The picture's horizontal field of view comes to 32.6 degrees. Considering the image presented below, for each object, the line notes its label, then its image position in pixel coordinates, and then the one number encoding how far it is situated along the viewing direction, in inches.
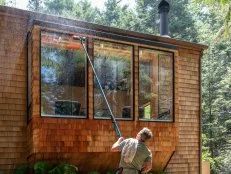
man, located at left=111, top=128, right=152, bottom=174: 215.3
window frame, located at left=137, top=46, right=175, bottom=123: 344.2
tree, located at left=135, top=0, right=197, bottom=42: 1254.7
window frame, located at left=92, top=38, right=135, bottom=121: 322.5
